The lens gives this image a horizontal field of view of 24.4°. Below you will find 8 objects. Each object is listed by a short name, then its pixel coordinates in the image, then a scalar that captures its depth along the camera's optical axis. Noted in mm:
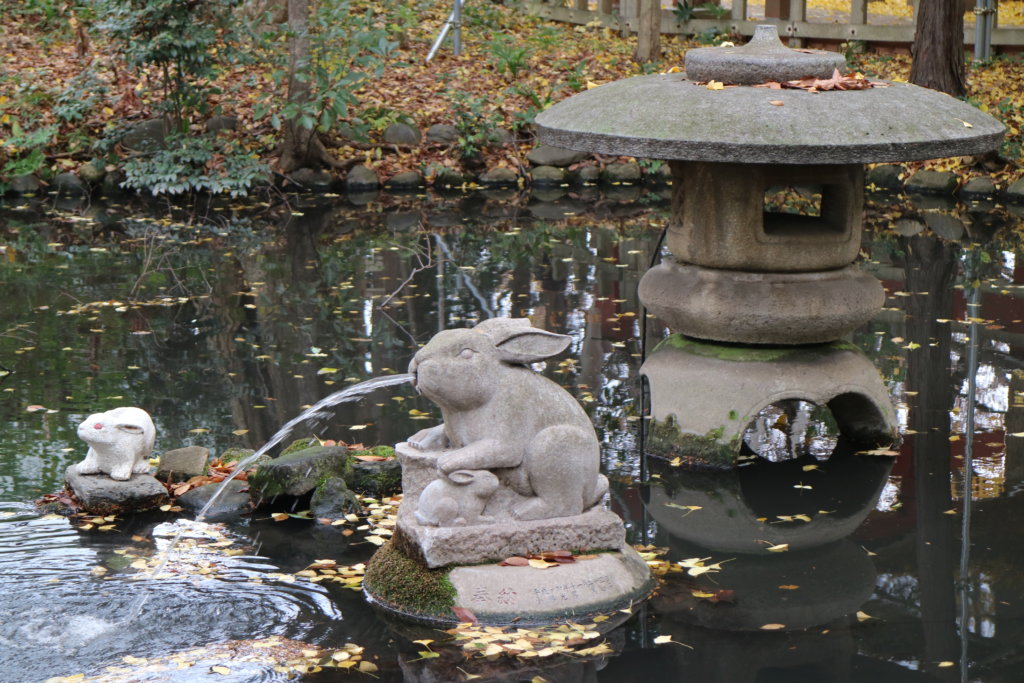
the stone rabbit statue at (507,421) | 9640
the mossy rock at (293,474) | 12042
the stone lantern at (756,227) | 12634
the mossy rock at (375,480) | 12560
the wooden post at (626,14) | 39653
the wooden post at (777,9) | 38352
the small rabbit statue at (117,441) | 11687
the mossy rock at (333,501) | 11946
